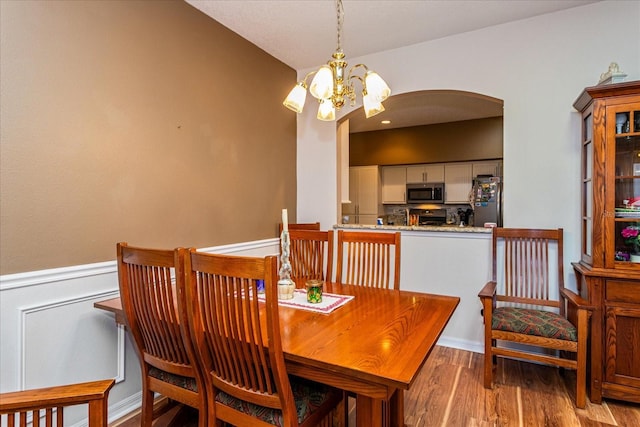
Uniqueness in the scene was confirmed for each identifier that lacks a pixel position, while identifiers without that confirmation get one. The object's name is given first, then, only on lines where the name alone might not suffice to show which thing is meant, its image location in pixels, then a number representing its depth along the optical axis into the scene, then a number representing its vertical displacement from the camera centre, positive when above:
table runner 1.69 -0.47
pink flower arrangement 2.18 -0.17
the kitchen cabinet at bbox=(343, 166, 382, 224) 6.28 +0.29
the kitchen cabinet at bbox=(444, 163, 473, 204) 5.67 +0.47
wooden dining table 1.11 -0.49
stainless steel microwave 5.84 +0.30
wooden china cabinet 2.10 -0.22
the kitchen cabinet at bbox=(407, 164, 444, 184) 5.90 +0.64
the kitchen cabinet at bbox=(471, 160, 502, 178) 5.45 +0.67
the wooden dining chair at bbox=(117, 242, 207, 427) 1.44 -0.51
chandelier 1.82 +0.66
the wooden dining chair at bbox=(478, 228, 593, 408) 2.13 -0.68
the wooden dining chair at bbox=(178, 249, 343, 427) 1.18 -0.51
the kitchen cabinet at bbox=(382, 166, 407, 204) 6.23 +0.48
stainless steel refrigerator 4.50 +0.11
